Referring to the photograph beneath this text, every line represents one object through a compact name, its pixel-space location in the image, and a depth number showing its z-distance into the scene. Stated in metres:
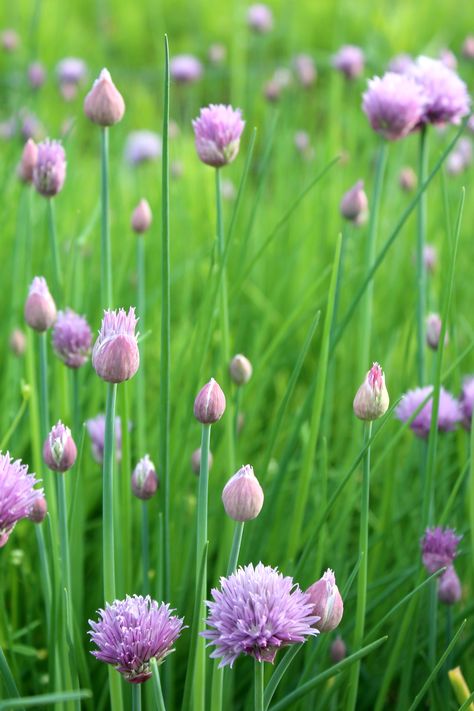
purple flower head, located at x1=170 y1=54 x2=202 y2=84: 2.22
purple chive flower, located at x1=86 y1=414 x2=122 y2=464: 0.89
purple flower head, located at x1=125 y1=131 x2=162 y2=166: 2.35
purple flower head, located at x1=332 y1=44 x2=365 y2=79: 1.56
